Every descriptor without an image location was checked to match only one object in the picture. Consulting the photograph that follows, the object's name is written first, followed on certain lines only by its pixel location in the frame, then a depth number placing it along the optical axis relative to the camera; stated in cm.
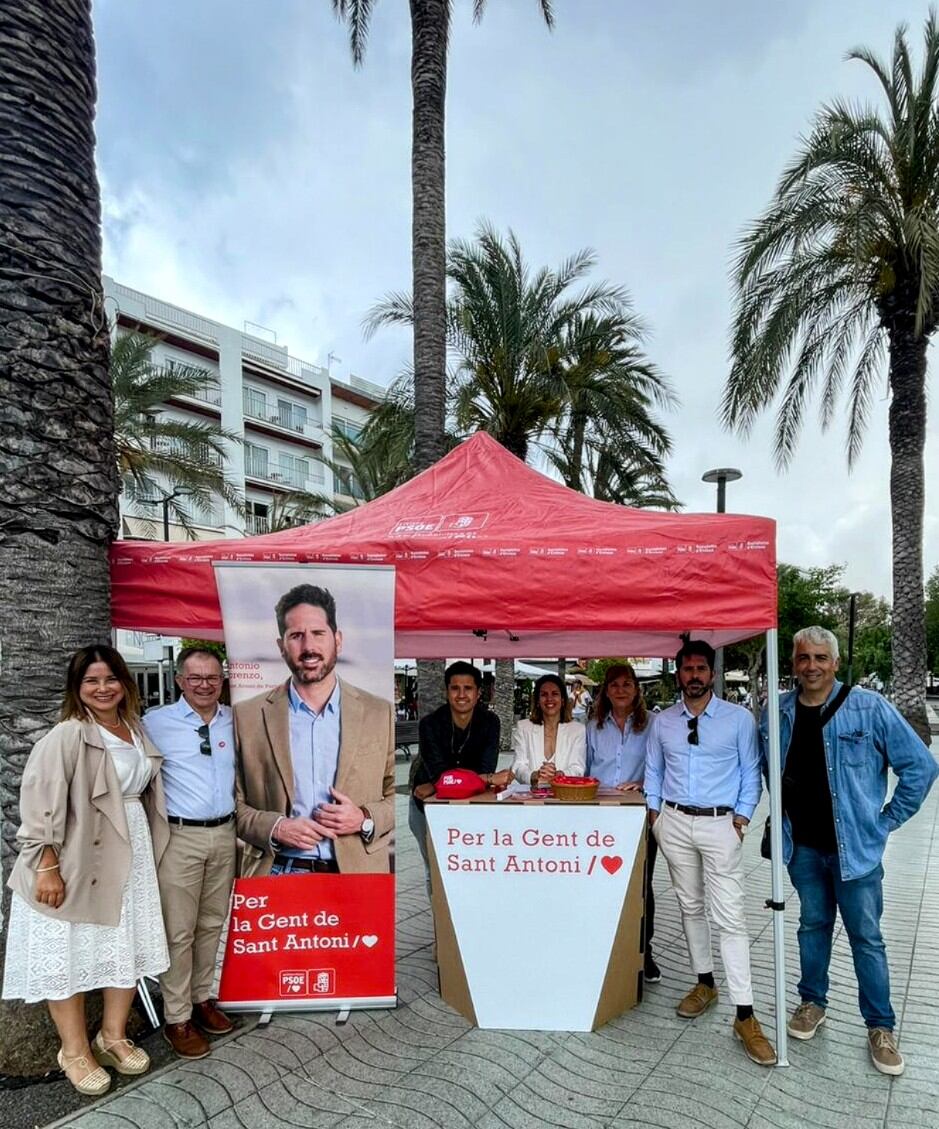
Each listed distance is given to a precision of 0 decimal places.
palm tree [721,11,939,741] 1053
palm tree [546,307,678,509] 1466
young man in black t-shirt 447
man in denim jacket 352
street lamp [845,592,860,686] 1479
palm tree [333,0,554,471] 868
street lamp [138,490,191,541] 1912
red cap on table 397
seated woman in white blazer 455
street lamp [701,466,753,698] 1084
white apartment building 3550
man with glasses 361
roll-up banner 392
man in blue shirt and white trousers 372
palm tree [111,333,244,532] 1698
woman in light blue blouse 459
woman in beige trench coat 311
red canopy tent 364
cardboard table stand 377
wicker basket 387
